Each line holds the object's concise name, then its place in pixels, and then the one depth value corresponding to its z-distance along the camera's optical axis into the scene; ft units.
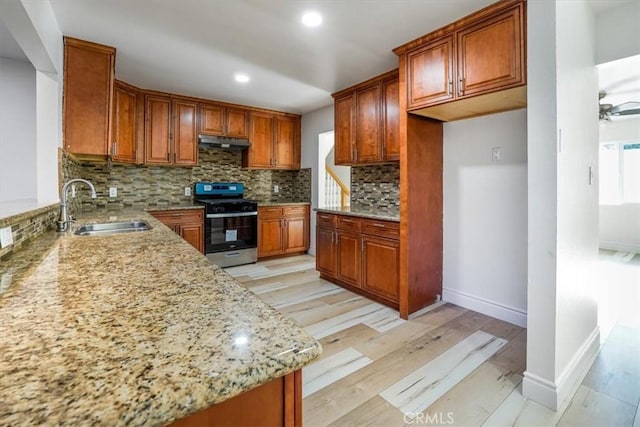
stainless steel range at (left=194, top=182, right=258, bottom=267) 13.57
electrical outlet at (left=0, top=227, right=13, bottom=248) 3.62
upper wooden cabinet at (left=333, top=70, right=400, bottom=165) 10.32
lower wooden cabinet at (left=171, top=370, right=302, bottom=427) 1.68
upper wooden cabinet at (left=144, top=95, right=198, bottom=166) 12.89
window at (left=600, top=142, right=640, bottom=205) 18.12
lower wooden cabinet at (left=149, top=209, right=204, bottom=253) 12.67
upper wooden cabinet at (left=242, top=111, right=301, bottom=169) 15.58
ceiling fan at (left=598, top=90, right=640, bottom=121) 10.97
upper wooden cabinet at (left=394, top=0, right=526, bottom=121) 6.34
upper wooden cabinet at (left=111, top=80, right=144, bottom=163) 11.13
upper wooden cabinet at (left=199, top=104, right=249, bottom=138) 14.16
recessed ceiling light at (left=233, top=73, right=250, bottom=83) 10.73
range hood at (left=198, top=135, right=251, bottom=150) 13.98
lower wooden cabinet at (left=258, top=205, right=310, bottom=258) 15.14
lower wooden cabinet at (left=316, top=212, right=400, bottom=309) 9.34
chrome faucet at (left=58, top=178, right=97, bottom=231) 6.14
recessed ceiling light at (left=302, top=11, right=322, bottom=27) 6.89
